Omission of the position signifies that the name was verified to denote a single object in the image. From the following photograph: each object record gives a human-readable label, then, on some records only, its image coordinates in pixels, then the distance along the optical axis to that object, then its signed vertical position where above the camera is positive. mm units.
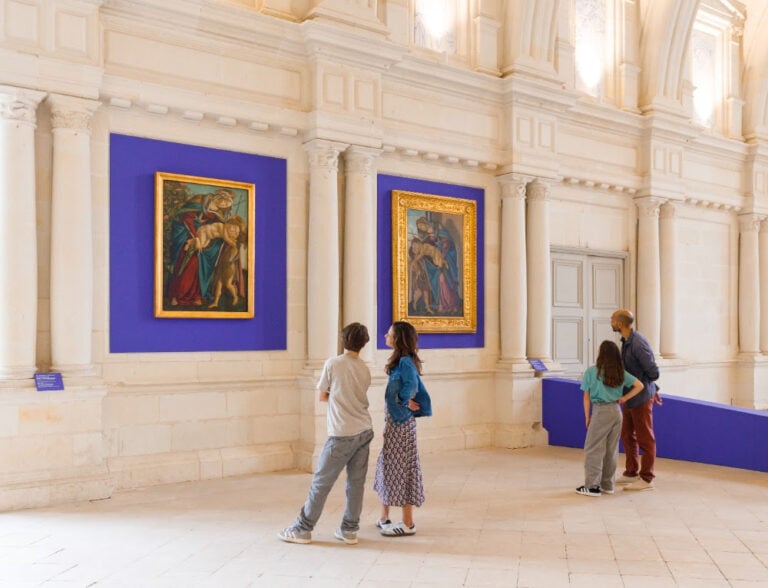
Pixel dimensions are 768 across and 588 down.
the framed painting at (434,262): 10062 +606
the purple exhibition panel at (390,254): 9961 +706
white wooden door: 12008 +42
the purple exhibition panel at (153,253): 7973 +619
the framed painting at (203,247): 8195 +659
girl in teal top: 7344 -1018
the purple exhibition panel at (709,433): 8742 -1501
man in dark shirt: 7910 -1011
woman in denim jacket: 5883 -1014
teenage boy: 5660 -964
